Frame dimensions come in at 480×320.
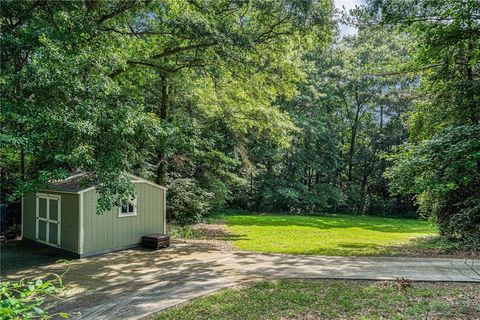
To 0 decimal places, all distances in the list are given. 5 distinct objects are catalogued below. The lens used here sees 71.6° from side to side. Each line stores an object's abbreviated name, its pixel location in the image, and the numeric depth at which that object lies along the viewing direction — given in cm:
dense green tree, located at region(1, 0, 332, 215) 629
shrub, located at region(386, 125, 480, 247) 637
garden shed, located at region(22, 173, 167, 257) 888
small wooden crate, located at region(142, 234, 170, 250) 991
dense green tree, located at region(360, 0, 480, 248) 670
